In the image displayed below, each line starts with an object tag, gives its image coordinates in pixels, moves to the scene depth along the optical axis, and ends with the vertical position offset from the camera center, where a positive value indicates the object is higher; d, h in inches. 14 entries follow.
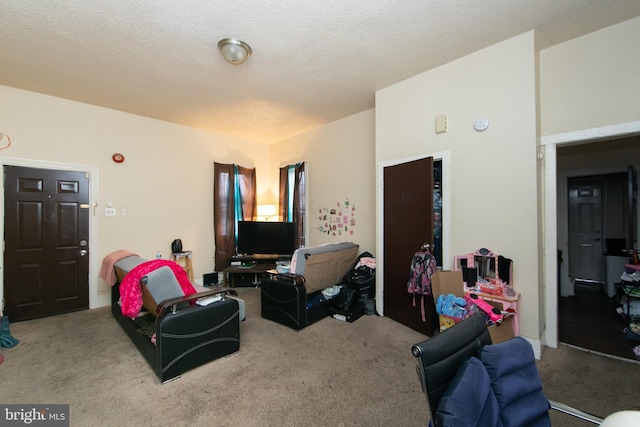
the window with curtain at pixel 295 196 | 191.3 +15.1
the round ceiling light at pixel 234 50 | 92.7 +61.3
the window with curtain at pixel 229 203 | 187.8 +9.0
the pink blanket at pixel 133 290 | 82.9 -24.3
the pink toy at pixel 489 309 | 83.4 -31.2
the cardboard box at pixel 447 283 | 96.3 -25.4
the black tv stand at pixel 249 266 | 178.9 -35.4
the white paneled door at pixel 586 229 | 193.8 -10.0
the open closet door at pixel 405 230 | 109.3 -6.5
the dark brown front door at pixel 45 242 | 125.0 -13.7
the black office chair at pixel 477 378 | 37.1 -26.3
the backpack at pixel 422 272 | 105.8 -23.7
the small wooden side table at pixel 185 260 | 169.5 -29.9
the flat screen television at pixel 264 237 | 187.2 -15.7
